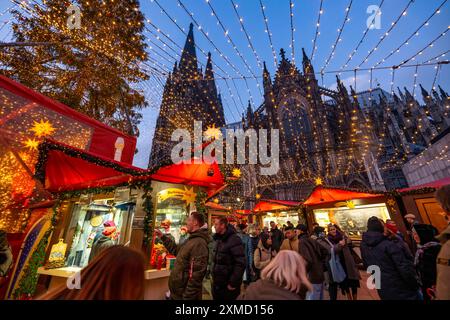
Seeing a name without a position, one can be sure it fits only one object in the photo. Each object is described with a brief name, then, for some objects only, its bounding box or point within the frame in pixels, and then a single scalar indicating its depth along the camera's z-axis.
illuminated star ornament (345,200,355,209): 8.08
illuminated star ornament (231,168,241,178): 4.77
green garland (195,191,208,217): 4.88
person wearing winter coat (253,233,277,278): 4.53
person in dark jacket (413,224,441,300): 2.25
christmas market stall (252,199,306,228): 11.06
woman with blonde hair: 1.21
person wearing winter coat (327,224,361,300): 3.84
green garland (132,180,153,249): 3.91
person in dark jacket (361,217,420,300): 2.22
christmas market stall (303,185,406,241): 7.36
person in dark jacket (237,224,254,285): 4.98
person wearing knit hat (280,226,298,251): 3.45
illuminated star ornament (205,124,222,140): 4.30
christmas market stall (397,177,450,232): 6.31
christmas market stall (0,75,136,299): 3.71
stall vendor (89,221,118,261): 3.54
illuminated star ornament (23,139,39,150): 3.95
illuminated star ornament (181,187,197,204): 4.76
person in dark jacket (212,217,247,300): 2.53
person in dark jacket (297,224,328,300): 3.17
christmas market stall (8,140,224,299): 3.93
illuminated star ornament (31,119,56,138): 4.10
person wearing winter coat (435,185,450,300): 1.26
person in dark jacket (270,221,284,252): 5.79
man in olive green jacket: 2.24
